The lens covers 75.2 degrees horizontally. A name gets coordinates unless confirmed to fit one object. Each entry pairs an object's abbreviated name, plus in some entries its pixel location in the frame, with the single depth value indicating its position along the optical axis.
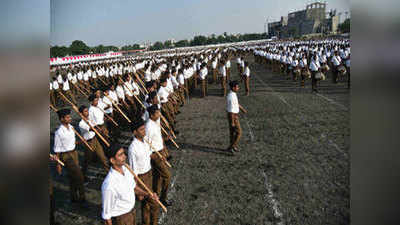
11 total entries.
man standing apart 7.03
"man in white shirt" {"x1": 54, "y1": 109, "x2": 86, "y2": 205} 5.20
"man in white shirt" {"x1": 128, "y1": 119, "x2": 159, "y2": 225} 4.05
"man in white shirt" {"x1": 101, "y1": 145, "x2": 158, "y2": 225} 3.08
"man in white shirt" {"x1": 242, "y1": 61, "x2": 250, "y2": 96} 14.16
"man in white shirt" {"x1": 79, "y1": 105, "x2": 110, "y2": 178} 6.26
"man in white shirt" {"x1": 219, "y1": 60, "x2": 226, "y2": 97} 14.77
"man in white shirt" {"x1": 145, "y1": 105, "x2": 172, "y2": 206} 4.75
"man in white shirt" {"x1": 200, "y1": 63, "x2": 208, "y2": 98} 14.38
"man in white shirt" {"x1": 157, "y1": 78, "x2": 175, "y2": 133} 9.09
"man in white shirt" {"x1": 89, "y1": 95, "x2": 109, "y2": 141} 7.04
